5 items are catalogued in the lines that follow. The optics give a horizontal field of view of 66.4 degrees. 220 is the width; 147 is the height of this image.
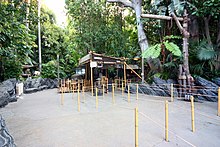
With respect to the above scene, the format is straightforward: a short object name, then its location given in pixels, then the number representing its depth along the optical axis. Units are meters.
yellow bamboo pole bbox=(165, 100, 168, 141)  3.46
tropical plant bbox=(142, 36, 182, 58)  8.44
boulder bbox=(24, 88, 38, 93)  12.83
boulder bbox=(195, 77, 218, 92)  7.99
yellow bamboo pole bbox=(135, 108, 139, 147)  2.89
